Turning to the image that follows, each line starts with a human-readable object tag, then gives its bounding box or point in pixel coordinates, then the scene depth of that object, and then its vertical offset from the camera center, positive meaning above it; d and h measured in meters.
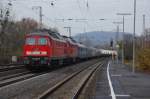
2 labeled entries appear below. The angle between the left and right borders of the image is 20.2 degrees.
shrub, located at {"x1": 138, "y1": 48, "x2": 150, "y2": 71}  44.15 -1.48
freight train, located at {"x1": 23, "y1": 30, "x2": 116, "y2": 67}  36.72 -0.24
